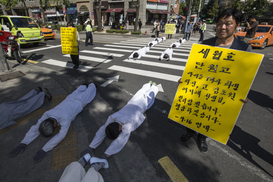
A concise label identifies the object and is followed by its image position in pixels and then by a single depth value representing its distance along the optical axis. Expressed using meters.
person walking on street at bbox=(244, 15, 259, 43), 7.20
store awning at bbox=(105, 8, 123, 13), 31.17
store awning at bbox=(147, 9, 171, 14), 30.89
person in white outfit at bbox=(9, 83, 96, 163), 2.51
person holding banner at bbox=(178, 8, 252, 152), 2.10
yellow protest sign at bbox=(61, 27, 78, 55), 6.22
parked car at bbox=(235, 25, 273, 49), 10.73
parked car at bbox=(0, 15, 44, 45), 10.05
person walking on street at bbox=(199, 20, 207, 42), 12.42
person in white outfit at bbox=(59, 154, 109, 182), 1.84
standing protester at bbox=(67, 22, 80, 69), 6.58
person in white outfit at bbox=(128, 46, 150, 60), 7.99
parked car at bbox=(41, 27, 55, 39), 14.07
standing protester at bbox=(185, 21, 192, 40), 13.89
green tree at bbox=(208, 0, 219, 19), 49.19
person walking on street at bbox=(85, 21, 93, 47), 10.98
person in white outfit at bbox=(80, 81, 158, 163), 2.38
